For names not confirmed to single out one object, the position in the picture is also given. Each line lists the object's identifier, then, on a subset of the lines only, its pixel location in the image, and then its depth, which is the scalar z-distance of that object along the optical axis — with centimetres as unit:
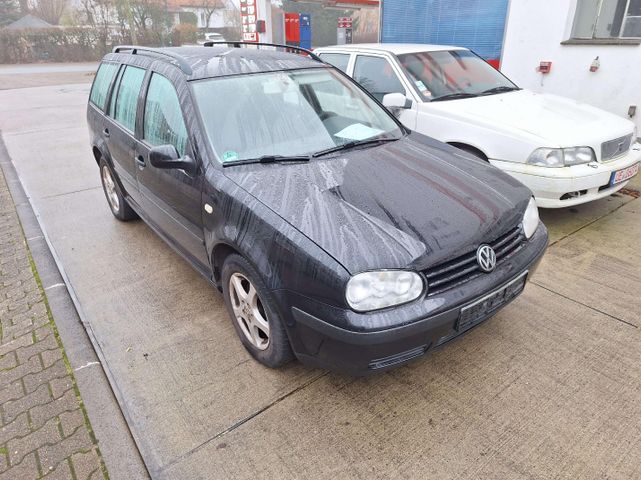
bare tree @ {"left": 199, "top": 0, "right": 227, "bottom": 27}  4262
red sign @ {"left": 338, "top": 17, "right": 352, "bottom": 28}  1591
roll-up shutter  802
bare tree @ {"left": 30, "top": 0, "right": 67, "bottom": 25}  4056
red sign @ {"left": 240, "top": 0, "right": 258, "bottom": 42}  1296
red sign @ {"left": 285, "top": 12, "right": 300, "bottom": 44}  1444
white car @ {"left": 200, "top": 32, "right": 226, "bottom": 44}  3245
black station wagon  202
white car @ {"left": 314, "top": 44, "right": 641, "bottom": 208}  389
